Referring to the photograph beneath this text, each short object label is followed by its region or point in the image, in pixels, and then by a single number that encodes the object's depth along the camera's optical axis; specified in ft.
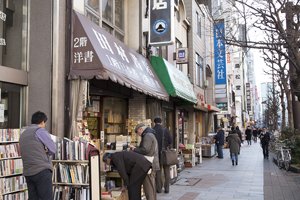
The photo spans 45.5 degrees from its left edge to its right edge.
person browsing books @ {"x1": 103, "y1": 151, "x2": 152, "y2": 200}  21.22
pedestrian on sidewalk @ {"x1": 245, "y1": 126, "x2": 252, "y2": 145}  118.93
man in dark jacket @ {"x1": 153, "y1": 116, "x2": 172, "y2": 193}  32.19
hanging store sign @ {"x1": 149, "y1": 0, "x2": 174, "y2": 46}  37.45
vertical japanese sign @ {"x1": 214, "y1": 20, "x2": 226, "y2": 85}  94.89
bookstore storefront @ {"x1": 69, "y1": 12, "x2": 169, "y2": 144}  23.84
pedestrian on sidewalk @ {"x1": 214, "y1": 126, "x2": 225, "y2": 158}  68.89
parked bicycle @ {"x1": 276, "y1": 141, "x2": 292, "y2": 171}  50.30
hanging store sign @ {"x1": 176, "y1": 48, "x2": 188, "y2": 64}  53.21
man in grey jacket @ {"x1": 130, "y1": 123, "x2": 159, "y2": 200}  23.99
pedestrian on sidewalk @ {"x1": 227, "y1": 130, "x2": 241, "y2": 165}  56.08
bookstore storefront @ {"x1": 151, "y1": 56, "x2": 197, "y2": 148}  40.40
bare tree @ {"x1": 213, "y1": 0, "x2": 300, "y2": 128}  38.55
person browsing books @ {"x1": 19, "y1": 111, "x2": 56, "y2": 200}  17.39
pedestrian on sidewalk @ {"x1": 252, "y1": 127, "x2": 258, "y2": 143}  149.38
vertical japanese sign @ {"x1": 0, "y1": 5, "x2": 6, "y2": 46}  21.77
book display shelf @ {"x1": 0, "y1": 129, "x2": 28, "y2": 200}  19.54
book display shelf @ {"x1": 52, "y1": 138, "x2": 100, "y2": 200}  20.24
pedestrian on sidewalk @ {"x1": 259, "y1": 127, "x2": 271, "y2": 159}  68.62
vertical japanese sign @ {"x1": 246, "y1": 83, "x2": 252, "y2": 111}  282.03
